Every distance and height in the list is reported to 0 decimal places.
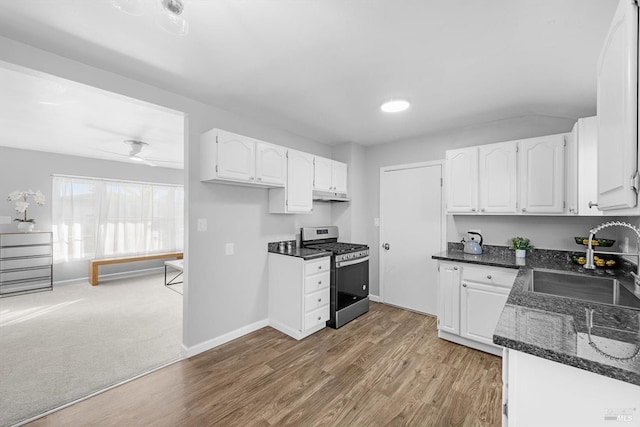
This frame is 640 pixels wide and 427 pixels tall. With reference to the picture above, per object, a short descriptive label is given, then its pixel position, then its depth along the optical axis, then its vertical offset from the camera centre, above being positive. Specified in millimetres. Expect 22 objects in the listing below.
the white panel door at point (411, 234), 3627 -270
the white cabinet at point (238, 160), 2537 +551
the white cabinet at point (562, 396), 813 -598
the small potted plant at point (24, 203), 4484 +163
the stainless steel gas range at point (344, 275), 3227 -774
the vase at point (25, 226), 4508 -235
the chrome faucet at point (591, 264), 1663 -341
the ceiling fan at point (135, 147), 4070 +1081
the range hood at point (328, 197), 3717 +256
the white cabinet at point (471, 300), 2512 -854
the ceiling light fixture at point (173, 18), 1347 +992
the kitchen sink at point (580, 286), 1807 -536
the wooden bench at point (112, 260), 5027 -943
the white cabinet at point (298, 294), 2941 -927
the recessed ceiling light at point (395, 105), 2523 +1049
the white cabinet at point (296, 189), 3176 +299
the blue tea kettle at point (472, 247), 3025 -365
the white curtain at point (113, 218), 5109 -108
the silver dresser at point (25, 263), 4531 -892
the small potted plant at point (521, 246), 2762 -326
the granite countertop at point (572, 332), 797 -437
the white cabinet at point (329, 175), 3588 +549
